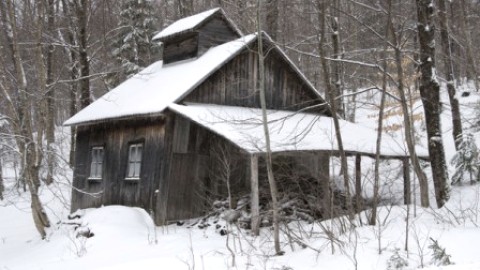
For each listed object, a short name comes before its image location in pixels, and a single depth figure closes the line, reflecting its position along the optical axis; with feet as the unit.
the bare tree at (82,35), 69.62
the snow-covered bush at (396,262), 26.37
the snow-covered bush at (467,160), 49.93
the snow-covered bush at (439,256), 24.94
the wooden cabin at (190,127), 46.96
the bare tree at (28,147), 45.93
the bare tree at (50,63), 68.94
